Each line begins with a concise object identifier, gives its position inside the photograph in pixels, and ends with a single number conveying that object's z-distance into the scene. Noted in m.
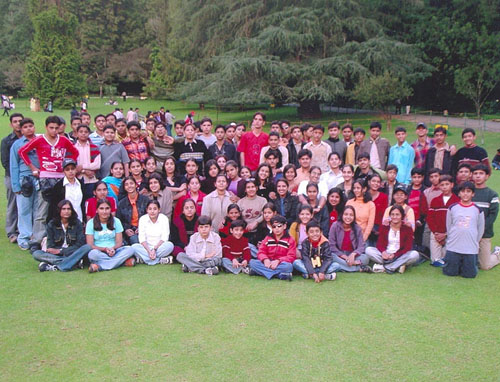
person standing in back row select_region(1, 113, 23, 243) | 6.57
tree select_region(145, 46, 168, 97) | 40.98
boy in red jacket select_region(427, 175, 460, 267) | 6.20
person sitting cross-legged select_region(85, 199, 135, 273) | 5.80
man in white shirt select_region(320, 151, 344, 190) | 6.89
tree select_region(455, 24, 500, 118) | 26.38
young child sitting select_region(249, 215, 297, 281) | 5.57
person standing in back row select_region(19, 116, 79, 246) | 6.13
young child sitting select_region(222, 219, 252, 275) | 5.88
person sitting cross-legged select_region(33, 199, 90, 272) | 5.71
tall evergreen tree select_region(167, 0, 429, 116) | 24.16
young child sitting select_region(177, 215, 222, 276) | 5.74
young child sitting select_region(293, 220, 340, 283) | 5.58
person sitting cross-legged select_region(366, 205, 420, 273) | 5.83
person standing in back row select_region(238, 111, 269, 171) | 7.53
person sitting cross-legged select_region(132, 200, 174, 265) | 6.03
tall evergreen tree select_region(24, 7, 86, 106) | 35.41
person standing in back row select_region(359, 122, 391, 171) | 7.48
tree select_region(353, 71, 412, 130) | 23.00
